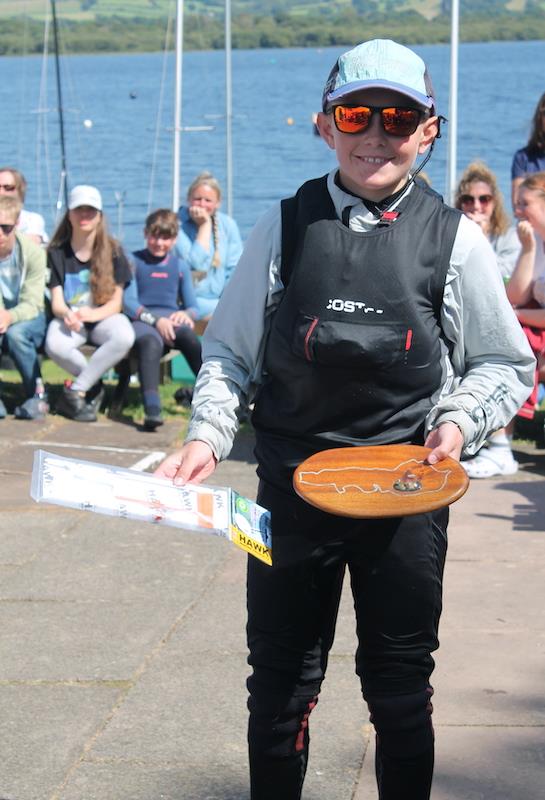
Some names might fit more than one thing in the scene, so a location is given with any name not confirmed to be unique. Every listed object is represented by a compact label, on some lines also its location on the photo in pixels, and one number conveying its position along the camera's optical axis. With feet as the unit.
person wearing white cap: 28.89
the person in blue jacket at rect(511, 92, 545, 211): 26.68
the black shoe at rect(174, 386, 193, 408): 29.50
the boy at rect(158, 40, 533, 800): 9.18
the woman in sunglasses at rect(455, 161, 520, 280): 27.40
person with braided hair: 32.96
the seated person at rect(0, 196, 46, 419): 28.96
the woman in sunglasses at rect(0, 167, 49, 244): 32.32
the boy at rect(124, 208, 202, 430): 29.25
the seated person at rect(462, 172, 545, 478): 24.30
